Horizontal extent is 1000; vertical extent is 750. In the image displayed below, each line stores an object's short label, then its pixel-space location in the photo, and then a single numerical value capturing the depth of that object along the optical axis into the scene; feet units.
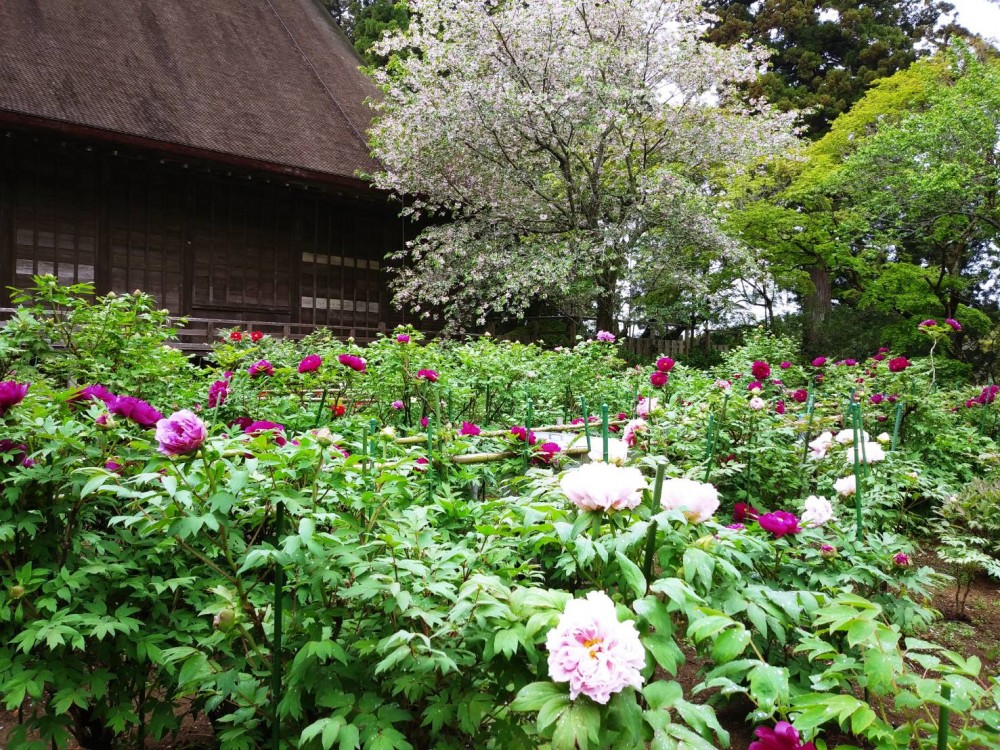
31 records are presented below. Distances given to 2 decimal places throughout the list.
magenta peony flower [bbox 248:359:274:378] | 10.08
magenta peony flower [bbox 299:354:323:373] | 9.32
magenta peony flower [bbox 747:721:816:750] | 3.37
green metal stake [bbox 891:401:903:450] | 12.78
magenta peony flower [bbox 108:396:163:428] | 5.35
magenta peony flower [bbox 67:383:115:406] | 6.41
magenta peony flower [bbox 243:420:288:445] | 6.34
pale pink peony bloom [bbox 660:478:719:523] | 4.51
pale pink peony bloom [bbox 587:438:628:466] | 5.40
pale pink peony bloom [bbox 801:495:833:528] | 6.32
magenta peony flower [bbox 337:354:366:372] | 9.33
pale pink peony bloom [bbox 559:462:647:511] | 4.21
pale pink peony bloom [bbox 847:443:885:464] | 8.59
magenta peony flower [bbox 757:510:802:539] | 5.78
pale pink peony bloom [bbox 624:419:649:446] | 8.73
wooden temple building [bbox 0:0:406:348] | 28.35
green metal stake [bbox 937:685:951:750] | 3.58
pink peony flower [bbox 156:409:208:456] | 4.43
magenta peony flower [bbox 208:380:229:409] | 9.33
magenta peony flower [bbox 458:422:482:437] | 8.59
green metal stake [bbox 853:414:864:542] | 7.56
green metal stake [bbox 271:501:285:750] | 4.61
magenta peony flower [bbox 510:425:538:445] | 8.82
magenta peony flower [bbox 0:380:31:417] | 5.39
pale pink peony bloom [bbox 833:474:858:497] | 7.55
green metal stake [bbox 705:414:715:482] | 8.94
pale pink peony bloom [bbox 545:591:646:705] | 3.18
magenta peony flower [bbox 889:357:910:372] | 13.79
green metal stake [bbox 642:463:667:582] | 4.30
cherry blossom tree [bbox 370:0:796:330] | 32.81
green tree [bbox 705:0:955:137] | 64.49
